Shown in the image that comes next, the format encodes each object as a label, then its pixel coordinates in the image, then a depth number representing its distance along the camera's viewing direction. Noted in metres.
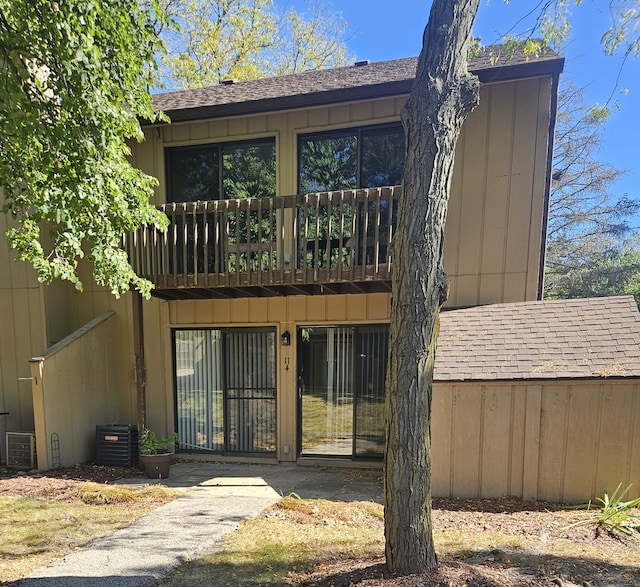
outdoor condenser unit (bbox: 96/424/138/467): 6.12
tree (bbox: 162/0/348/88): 13.80
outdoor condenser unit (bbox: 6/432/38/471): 6.11
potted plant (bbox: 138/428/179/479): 5.64
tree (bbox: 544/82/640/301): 15.61
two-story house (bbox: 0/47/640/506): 5.48
